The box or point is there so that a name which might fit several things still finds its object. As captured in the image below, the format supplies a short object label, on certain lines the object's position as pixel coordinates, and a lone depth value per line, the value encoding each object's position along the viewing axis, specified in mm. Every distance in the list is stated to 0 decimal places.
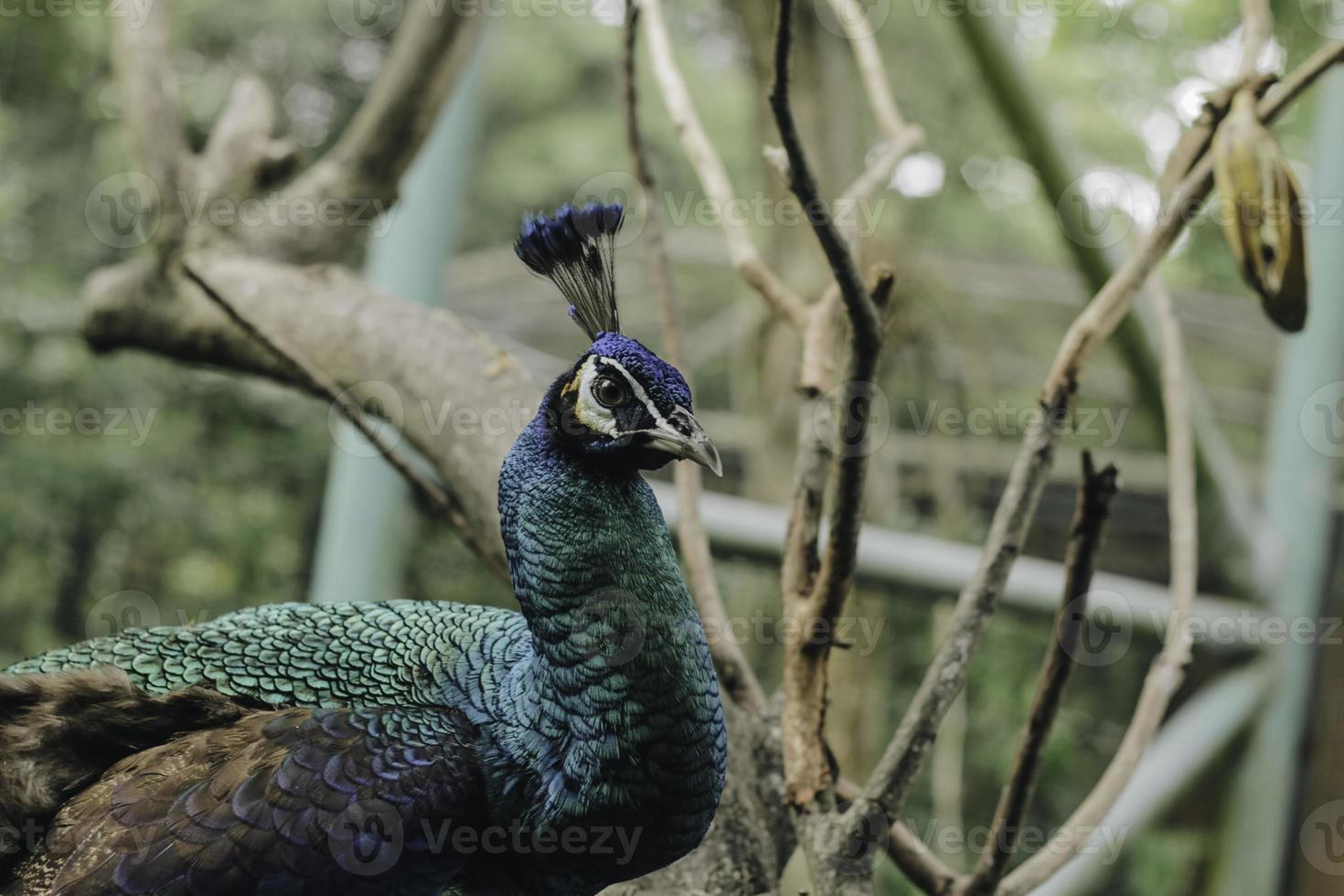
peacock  1536
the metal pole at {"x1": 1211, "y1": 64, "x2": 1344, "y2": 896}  2592
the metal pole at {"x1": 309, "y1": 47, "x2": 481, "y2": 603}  2177
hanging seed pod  1639
